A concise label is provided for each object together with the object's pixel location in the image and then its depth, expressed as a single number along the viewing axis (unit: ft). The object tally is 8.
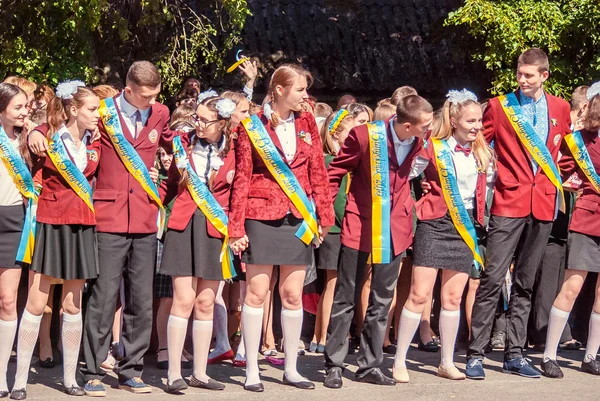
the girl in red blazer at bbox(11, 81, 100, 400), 32.20
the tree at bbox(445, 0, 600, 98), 48.63
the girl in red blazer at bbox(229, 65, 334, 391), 33.34
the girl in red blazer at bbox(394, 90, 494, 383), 35.53
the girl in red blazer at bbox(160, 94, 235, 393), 33.36
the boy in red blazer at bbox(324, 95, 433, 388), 34.72
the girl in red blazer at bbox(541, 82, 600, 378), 36.86
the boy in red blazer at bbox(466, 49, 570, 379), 36.17
